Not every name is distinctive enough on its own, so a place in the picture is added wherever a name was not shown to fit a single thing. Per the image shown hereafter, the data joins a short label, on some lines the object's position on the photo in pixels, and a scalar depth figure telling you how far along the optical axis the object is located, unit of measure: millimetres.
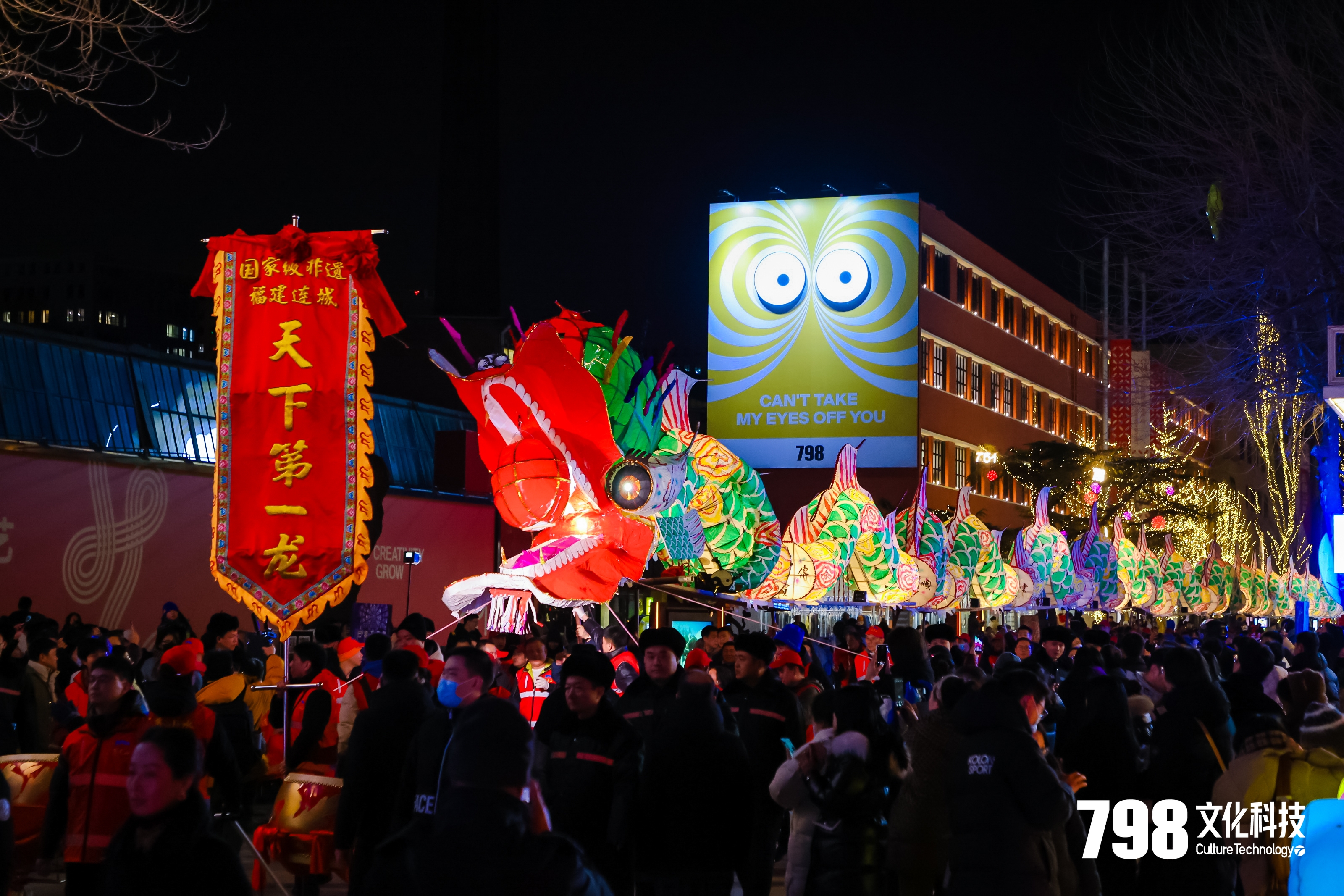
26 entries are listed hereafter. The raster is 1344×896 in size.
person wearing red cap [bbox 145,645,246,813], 6875
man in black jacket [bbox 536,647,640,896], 6711
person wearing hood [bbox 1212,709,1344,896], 6344
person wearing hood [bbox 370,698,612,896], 3561
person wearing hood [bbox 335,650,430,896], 6938
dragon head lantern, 13453
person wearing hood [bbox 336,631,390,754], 8844
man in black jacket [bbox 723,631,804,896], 7941
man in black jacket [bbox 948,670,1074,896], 5703
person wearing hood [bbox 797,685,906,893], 6289
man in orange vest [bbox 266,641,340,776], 9086
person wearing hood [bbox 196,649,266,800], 9844
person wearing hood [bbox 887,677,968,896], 6535
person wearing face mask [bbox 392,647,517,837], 6355
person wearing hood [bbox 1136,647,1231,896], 7801
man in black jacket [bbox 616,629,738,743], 7402
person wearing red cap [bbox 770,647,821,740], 9891
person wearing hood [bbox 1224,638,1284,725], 8625
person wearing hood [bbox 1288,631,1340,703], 11562
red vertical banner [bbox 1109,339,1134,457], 51094
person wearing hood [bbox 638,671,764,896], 6488
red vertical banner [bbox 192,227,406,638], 11031
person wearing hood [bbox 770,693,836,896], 6375
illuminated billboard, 38906
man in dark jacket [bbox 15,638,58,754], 10477
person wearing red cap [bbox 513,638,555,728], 11281
